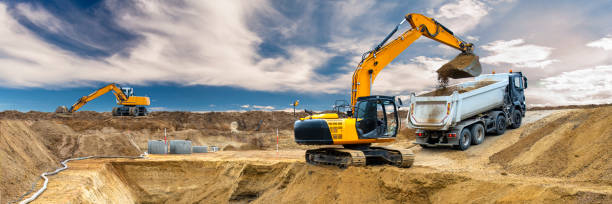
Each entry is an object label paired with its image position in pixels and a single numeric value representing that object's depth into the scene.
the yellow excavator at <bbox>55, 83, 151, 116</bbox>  34.31
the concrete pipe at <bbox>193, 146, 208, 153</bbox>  18.94
